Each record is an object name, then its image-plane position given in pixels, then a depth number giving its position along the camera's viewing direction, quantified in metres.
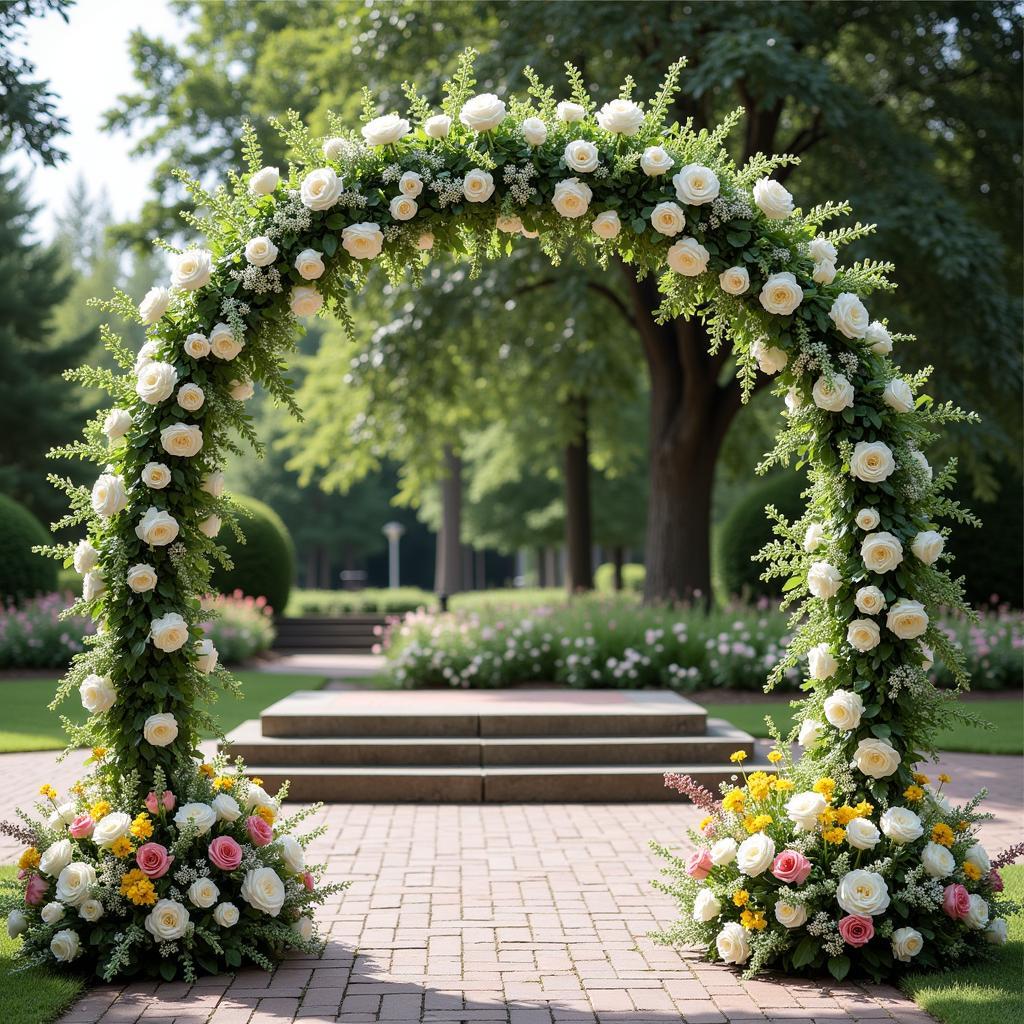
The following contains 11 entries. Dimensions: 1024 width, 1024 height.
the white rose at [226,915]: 5.23
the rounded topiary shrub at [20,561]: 18.84
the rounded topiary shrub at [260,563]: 21.95
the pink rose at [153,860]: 5.22
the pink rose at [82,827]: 5.35
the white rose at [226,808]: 5.46
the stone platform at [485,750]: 9.16
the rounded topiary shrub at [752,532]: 19.22
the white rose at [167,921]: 5.16
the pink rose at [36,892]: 5.34
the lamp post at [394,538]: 37.06
